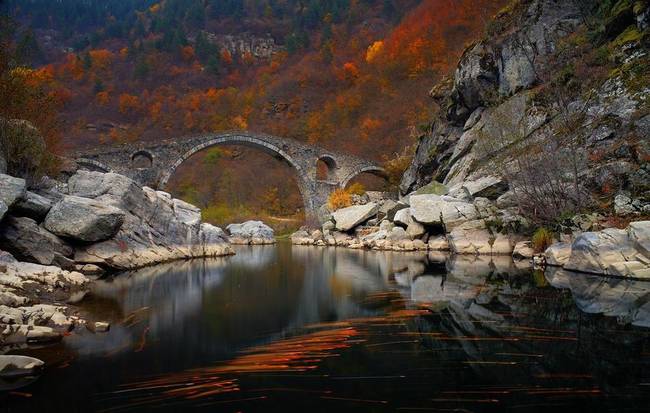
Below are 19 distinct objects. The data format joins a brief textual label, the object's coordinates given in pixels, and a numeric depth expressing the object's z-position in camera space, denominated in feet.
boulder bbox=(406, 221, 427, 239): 70.69
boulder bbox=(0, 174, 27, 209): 36.45
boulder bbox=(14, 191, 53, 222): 41.70
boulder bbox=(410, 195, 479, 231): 62.49
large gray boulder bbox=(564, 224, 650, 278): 32.65
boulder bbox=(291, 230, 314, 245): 101.35
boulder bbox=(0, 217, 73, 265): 37.24
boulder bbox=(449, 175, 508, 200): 65.51
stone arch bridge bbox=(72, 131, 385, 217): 123.24
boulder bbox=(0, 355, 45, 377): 15.01
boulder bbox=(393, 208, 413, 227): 73.31
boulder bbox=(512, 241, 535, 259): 52.35
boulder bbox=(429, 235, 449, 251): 66.64
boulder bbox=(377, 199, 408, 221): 83.11
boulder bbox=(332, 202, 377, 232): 92.17
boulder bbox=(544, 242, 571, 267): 43.22
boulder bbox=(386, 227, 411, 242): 72.57
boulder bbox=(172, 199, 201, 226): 68.15
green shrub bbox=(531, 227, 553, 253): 50.31
